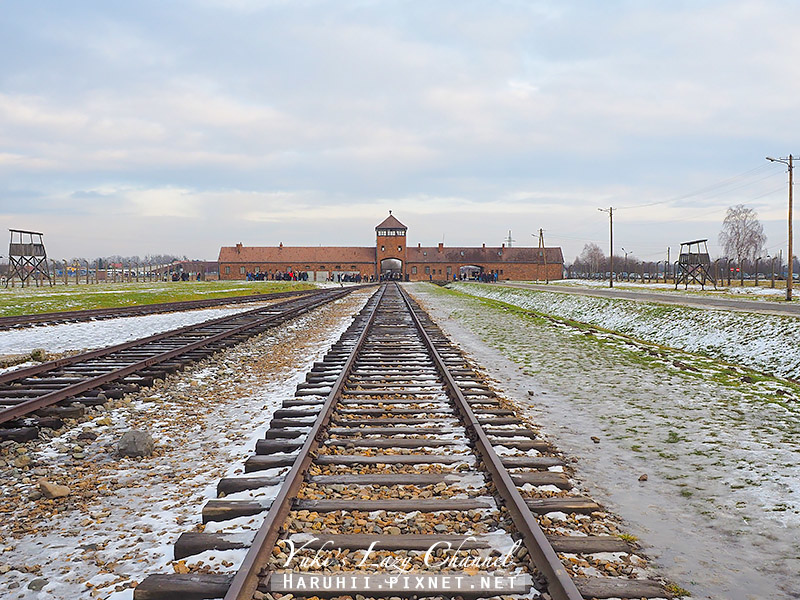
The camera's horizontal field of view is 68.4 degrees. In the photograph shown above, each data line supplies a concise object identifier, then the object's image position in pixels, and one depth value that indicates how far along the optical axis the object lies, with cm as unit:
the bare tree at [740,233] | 9494
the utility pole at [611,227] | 5928
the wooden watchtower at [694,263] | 4391
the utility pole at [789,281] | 2826
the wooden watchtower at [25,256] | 4753
